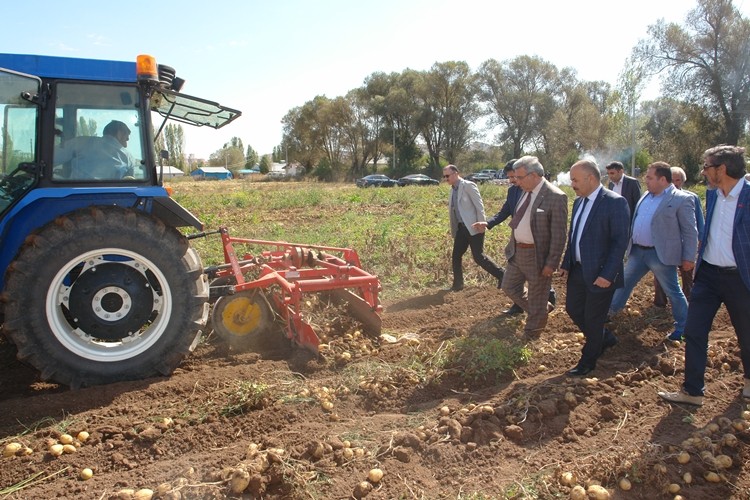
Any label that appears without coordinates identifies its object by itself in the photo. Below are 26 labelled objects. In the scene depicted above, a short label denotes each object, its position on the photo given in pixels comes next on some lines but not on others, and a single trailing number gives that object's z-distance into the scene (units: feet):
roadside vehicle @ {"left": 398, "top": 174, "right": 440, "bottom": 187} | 146.22
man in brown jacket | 16.51
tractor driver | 13.83
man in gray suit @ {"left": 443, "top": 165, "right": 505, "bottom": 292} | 23.81
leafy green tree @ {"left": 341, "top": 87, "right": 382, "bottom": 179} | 181.57
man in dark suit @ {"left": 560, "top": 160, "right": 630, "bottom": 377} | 14.30
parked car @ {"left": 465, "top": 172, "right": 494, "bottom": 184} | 134.68
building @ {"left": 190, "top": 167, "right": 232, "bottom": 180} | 238.54
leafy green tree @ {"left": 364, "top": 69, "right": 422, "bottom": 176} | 172.76
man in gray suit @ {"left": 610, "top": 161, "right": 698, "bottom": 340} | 17.28
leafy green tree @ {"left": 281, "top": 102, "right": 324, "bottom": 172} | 190.19
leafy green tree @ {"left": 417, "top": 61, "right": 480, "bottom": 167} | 168.45
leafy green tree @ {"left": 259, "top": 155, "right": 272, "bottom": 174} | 243.40
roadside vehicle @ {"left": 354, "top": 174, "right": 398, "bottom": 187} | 134.10
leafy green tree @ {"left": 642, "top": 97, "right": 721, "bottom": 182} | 97.14
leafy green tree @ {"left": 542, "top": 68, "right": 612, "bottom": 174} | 139.74
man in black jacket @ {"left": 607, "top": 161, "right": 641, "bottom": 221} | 21.29
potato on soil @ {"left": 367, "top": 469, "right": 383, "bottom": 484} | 10.09
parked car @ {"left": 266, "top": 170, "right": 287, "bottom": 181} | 196.13
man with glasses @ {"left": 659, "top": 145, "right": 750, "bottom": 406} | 12.37
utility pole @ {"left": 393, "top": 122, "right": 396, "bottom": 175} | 177.58
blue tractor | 13.01
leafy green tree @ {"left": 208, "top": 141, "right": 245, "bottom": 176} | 283.01
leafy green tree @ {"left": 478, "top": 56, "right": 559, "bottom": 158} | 165.78
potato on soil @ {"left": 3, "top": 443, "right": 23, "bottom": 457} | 10.80
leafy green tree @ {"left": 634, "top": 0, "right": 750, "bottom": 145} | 90.33
